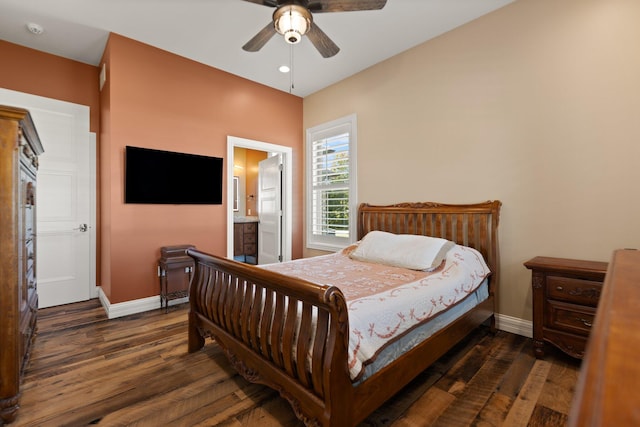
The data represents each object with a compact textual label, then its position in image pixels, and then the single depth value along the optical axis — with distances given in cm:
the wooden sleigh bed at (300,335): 130
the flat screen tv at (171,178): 325
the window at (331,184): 412
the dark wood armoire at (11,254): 158
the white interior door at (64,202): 340
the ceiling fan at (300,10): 203
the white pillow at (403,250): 254
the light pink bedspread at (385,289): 148
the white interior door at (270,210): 488
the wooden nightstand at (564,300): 208
